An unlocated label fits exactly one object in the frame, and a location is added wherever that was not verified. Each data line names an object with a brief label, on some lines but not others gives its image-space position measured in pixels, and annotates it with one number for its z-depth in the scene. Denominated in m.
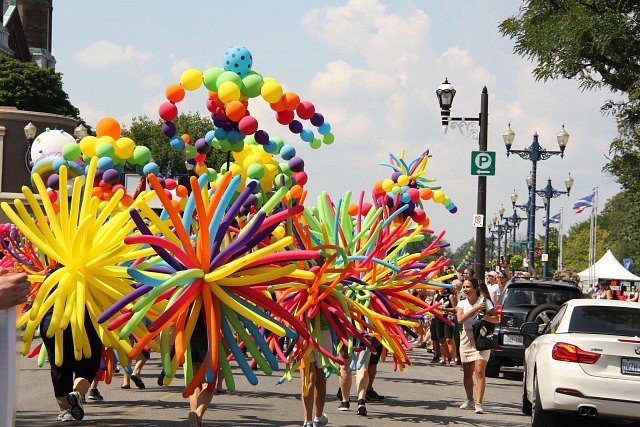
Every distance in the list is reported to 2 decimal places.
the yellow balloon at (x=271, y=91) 15.30
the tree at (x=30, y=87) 72.00
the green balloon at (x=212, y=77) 15.58
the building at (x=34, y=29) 91.44
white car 10.92
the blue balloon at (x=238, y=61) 15.53
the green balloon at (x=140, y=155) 16.78
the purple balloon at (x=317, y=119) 16.91
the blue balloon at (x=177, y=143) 17.35
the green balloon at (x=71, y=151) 16.30
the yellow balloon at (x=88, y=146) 16.05
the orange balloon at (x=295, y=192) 14.57
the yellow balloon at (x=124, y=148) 16.02
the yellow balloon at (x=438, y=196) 23.44
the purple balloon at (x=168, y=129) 17.09
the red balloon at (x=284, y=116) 16.31
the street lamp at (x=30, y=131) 33.55
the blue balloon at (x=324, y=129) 17.31
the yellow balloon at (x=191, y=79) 15.65
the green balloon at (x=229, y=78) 15.22
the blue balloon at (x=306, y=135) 17.47
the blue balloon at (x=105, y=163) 15.37
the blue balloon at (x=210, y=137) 16.48
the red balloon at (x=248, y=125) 15.30
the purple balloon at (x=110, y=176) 15.20
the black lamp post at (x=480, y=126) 23.72
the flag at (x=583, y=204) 53.56
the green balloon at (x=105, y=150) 15.70
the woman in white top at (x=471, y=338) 14.34
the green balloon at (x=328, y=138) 17.50
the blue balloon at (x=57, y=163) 16.03
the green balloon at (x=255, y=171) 17.19
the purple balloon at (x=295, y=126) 16.81
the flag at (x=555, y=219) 63.44
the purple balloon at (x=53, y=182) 14.61
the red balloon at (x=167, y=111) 16.11
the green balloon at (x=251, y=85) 15.25
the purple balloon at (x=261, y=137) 16.50
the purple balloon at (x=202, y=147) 16.83
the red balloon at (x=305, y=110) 16.28
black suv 19.78
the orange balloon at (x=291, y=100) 15.83
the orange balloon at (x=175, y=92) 15.91
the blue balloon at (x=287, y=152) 18.03
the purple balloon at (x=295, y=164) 17.89
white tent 48.55
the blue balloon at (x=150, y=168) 17.02
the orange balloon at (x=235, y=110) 15.07
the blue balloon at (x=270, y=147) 17.25
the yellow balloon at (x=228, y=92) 15.03
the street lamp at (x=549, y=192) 41.16
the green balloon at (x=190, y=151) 17.56
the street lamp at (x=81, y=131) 30.36
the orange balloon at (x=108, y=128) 16.30
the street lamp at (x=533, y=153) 30.11
